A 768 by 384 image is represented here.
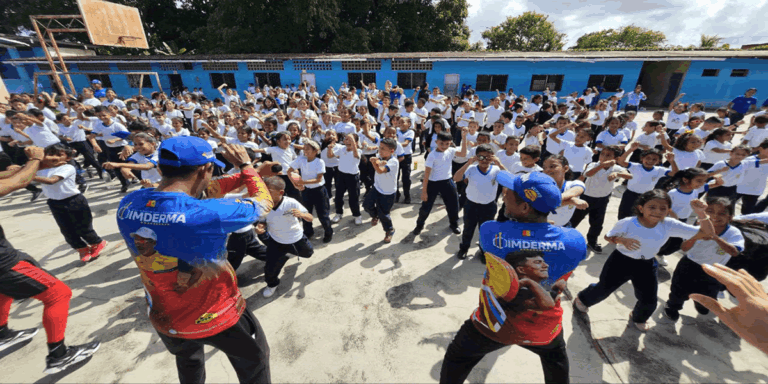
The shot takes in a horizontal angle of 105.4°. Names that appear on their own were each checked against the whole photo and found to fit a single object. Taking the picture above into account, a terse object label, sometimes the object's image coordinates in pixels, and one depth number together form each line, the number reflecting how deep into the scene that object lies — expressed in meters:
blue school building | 17.66
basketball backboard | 14.05
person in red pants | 2.58
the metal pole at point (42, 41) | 12.94
